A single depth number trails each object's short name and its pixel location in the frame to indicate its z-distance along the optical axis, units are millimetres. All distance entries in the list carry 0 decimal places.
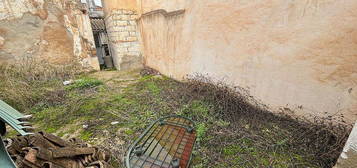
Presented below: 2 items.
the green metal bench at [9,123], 842
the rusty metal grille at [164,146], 1552
